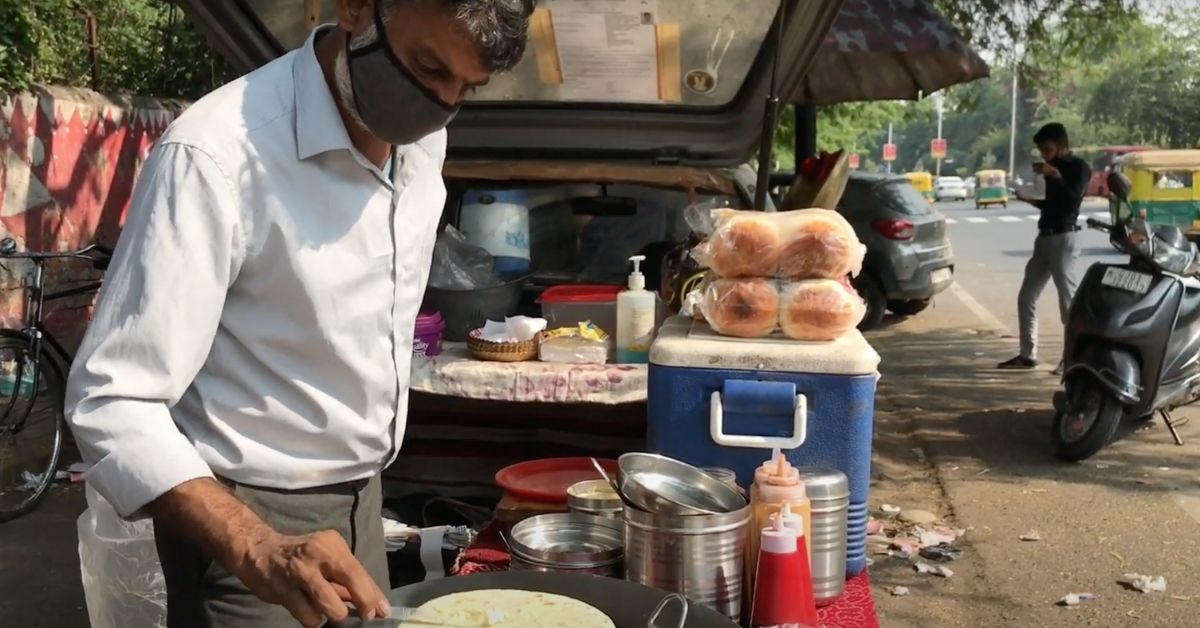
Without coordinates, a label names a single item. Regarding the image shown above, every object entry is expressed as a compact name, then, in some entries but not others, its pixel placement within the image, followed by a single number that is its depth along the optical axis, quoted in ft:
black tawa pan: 5.78
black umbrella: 26.89
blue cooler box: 8.92
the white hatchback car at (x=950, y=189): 165.58
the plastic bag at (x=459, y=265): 12.97
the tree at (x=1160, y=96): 153.58
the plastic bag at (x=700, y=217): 11.53
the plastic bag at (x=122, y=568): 9.72
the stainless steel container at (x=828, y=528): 8.65
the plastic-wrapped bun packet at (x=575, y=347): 11.74
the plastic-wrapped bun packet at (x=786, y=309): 9.38
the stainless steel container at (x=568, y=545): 8.02
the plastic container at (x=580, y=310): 12.55
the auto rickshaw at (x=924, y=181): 139.33
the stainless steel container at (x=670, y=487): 7.80
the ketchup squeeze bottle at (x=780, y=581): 7.80
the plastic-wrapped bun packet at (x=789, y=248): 9.91
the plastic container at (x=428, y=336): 11.97
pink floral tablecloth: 11.37
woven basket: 11.84
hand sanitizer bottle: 11.76
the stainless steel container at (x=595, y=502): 9.02
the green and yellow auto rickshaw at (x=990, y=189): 136.87
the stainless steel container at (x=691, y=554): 7.64
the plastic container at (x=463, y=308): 12.78
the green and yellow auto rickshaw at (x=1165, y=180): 71.97
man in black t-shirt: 27.58
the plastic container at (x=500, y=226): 14.06
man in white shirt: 4.58
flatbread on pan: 5.45
